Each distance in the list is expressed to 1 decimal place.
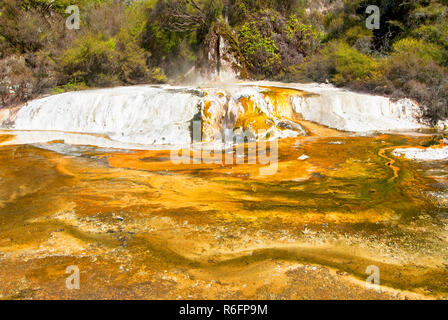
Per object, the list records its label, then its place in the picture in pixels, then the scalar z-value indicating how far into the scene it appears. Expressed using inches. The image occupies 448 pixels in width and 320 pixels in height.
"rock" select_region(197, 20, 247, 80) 673.6
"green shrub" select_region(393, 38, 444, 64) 483.5
